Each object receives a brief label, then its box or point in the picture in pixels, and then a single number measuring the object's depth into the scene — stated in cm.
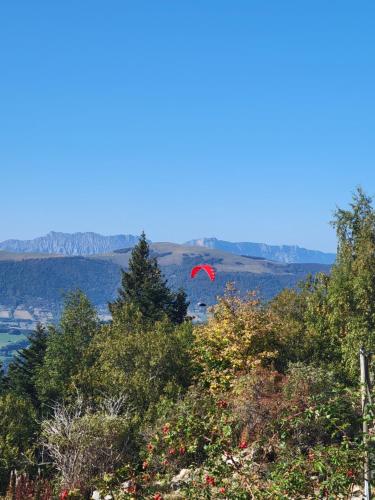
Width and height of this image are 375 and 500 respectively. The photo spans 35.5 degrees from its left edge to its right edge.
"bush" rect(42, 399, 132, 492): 1773
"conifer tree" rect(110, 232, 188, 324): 6044
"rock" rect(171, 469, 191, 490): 1546
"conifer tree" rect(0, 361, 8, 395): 4881
